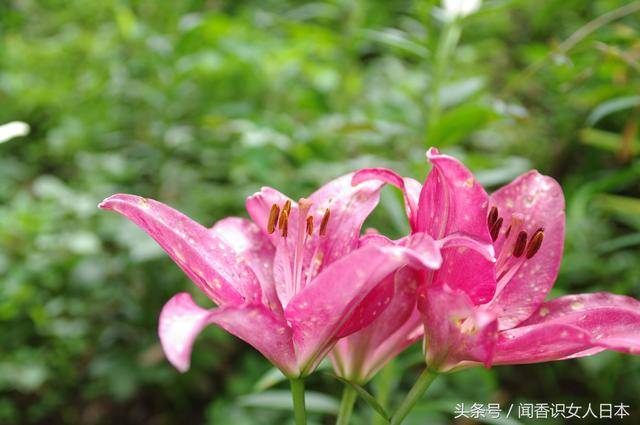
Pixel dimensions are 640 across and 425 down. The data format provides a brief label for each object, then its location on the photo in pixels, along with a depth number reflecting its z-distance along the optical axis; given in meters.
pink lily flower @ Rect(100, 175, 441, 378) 0.33
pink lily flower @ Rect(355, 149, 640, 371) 0.36
